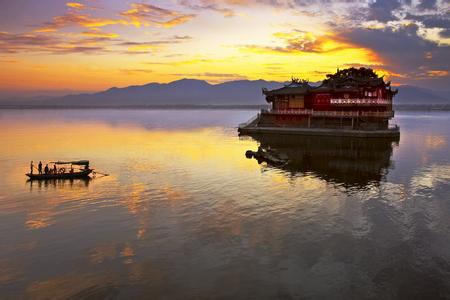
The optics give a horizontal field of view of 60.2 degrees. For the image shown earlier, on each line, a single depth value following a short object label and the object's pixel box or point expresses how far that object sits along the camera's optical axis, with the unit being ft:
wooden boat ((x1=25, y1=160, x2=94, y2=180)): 150.51
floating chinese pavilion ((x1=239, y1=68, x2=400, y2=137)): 303.89
